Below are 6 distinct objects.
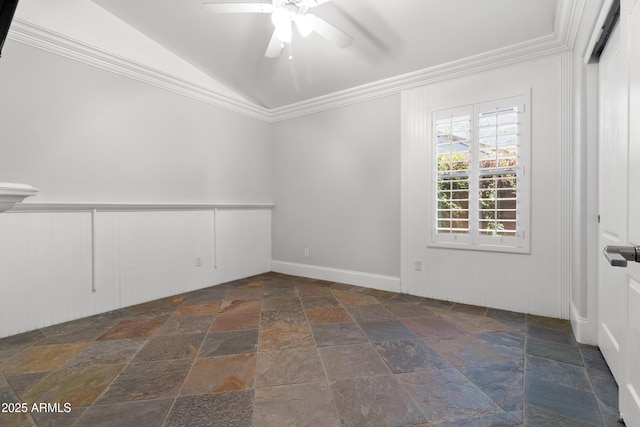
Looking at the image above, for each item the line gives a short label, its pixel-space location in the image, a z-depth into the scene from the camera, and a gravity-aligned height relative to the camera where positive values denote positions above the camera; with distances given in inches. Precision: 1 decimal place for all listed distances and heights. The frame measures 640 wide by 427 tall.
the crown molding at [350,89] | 95.0 +57.7
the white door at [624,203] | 44.6 +1.5
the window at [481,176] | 108.9 +13.7
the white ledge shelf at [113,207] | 96.8 +2.2
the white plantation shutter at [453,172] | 119.3 +16.2
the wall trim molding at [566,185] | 100.1 +9.0
